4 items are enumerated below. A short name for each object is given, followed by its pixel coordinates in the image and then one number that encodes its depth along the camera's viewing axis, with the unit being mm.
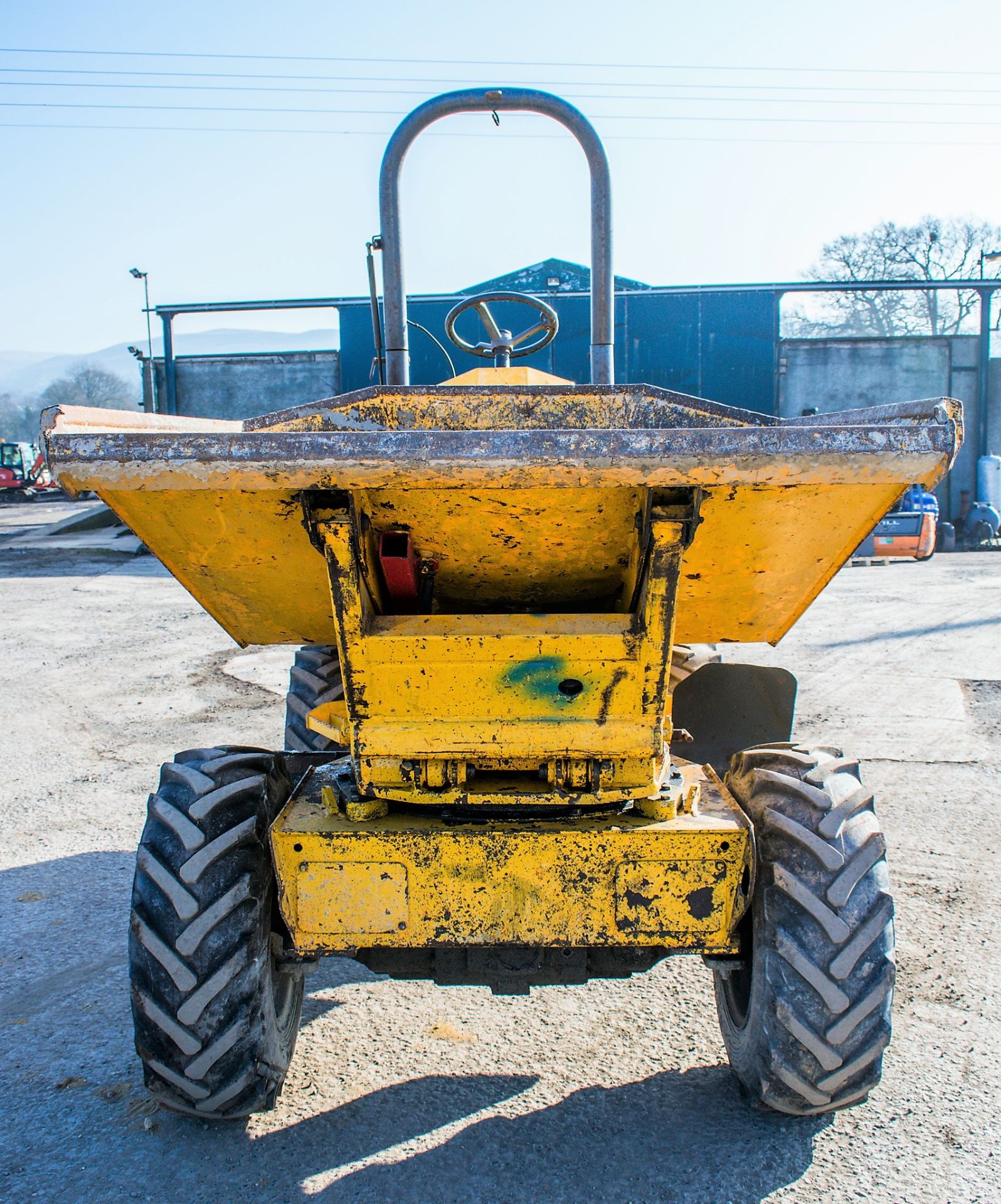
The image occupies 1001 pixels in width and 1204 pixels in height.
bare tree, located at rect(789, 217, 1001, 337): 35094
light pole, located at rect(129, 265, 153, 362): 19859
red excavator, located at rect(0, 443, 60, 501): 33375
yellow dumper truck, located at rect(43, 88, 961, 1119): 2213
